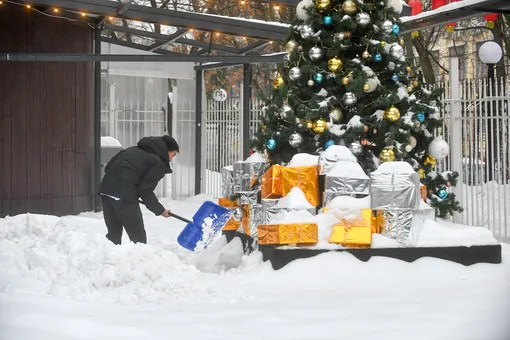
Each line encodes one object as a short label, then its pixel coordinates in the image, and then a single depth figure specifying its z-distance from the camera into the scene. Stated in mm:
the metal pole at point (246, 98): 15898
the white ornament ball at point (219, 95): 18531
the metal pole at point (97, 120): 14922
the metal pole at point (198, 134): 17250
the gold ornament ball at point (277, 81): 9158
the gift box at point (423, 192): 8547
